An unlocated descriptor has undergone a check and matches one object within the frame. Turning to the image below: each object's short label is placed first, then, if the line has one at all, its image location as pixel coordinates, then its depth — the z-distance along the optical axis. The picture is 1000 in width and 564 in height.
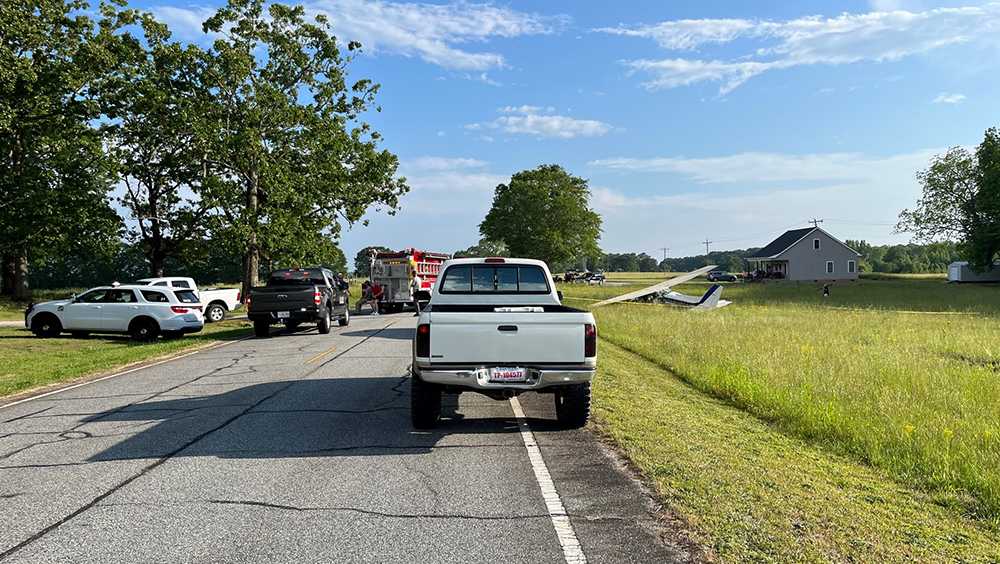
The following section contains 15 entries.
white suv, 20.28
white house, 78.12
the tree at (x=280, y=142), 33.50
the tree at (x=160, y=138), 33.28
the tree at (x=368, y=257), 34.22
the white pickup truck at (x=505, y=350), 7.22
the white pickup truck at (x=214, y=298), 28.77
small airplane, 35.09
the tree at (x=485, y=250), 128.49
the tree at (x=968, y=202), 62.41
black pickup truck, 20.62
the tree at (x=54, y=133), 32.19
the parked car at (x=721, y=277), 81.77
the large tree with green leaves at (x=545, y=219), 79.00
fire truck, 31.94
